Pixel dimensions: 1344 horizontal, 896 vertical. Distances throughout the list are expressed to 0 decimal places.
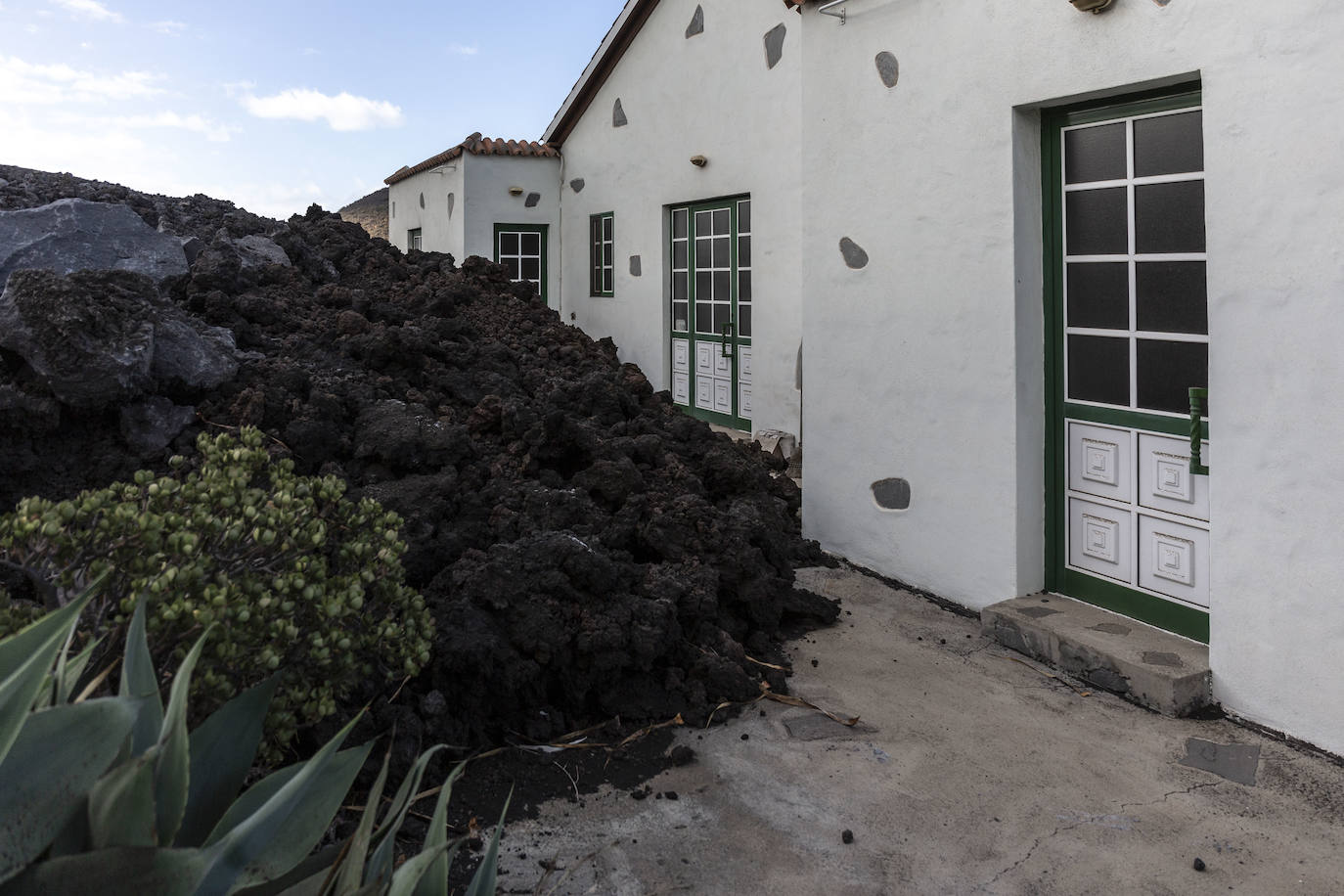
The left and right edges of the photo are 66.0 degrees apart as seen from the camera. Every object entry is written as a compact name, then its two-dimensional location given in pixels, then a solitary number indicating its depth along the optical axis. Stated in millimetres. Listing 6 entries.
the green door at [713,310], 8703
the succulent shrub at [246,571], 2334
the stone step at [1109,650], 3764
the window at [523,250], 12336
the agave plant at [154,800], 1281
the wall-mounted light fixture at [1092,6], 4020
